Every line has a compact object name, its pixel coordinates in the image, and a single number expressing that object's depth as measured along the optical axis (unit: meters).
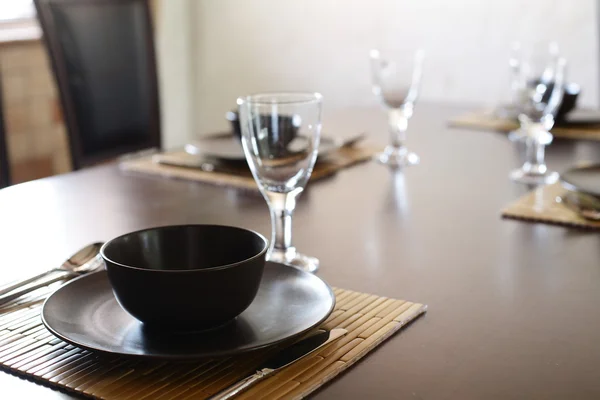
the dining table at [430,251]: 0.61
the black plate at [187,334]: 0.60
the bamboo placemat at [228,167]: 1.25
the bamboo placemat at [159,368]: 0.57
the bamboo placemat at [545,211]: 1.02
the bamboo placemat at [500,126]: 1.61
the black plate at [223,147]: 1.31
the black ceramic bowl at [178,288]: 0.60
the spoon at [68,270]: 0.75
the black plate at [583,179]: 1.06
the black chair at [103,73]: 1.82
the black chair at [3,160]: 1.67
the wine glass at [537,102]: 1.29
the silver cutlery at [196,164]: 1.31
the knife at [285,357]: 0.56
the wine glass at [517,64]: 1.34
